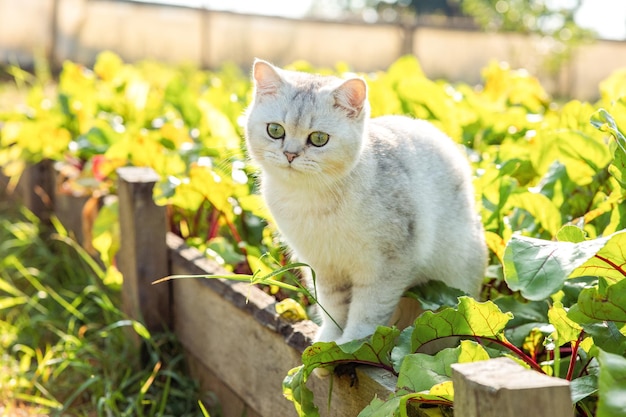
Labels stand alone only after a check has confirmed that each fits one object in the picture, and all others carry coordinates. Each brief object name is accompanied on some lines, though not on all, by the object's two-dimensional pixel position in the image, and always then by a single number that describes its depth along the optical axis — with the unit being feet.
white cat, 4.12
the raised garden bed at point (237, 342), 3.12
